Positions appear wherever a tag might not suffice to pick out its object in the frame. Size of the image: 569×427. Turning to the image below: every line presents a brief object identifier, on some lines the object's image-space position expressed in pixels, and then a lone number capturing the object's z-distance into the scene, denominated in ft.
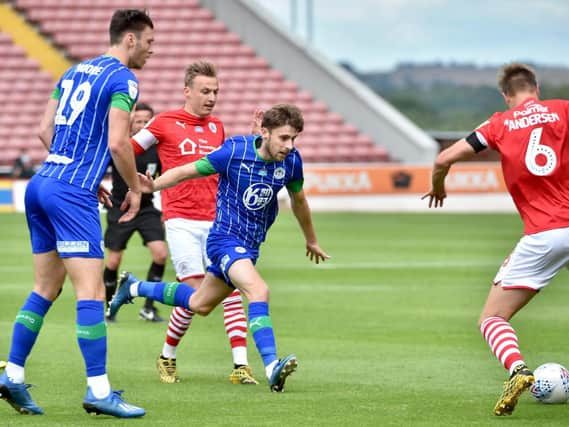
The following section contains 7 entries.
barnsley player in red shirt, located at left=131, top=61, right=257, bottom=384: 60.08
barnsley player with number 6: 48.75
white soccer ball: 50.29
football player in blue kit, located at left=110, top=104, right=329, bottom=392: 52.42
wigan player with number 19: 45.85
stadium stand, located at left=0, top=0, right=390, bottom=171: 249.55
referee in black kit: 84.17
